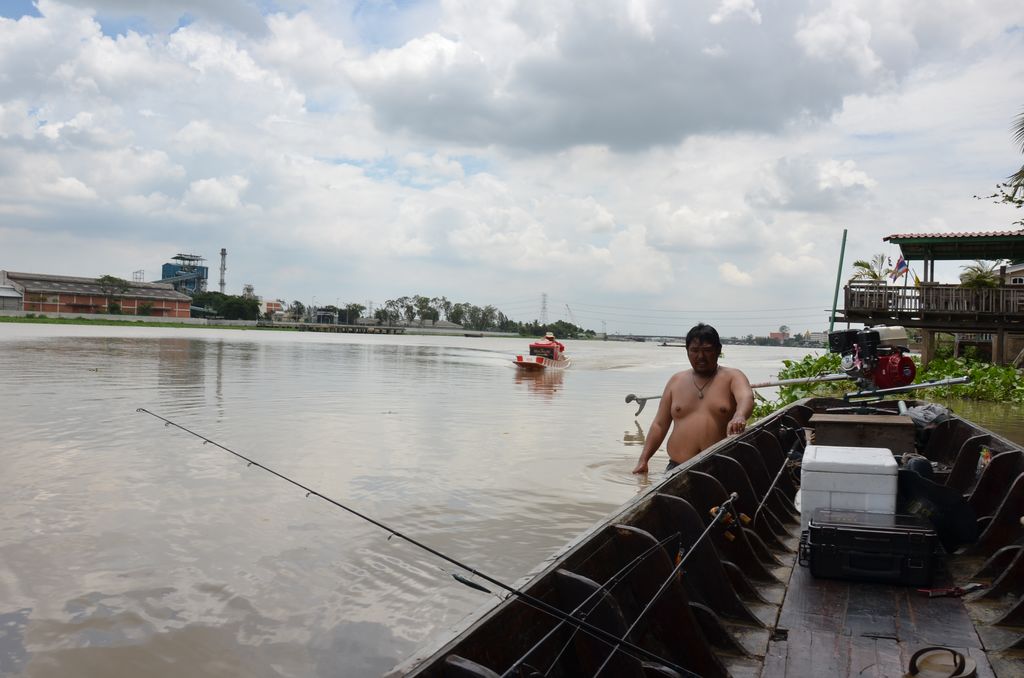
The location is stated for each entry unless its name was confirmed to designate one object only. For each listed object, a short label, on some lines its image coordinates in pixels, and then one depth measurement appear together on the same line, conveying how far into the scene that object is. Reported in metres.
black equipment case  4.12
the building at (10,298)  103.12
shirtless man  6.19
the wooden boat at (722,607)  2.66
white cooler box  4.43
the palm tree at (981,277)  25.08
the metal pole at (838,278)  22.94
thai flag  24.42
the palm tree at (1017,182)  22.11
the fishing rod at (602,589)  2.40
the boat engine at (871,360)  7.47
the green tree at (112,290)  114.69
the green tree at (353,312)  158.38
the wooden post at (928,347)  25.28
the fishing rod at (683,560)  2.82
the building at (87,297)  107.50
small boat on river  39.84
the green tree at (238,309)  130.88
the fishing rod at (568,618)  2.49
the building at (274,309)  163.81
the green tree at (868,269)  38.39
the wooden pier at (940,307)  21.44
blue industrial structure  162.12
